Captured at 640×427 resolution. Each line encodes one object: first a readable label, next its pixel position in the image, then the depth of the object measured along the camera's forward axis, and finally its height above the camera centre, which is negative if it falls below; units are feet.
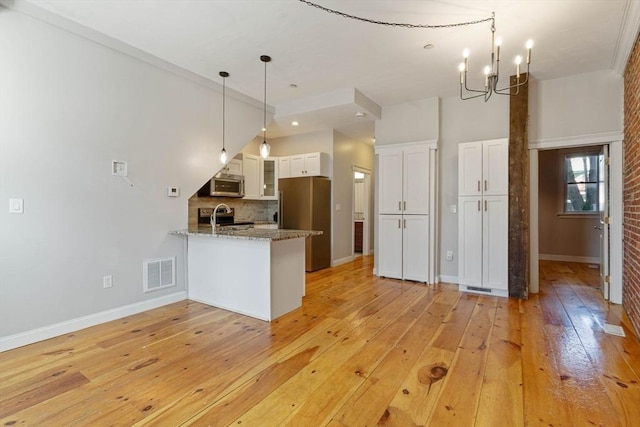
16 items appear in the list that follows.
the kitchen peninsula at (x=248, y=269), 10.46 -2.11
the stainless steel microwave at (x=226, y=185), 16.01 +1.42
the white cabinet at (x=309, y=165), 18.89 +2.95
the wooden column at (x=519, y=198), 12.93 +0.61
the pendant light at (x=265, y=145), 11.38 +2.55
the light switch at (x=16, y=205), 8.39 +0.16
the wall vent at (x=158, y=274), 11.53 -2.37
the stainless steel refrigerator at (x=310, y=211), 17.94 +0.06
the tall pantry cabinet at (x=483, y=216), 13.23 -0.15
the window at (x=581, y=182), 20.34 +2.03
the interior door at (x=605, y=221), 12.41 -0.35
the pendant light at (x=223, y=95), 12.66 +5.33
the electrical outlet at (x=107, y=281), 10.33 -2.33
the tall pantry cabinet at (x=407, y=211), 15.28 +0.07
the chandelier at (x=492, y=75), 7.74 +3.74
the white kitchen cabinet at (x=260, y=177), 18.35 +2.17
